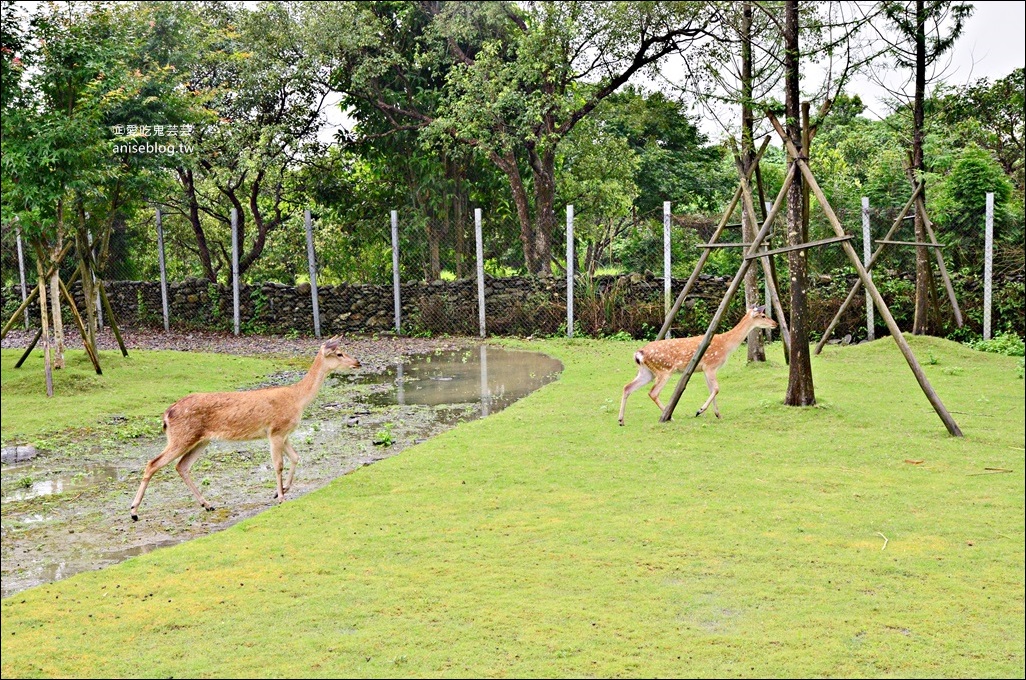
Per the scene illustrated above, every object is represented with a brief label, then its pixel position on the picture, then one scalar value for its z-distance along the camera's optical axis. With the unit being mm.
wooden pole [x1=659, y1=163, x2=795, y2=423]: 8680
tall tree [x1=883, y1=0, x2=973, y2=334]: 12625
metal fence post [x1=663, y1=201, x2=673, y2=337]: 16547
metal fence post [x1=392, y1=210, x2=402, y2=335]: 18703
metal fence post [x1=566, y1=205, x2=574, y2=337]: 17125
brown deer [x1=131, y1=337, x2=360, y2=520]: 6234
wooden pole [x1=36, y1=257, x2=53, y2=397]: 10336
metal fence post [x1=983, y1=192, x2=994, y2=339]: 14414
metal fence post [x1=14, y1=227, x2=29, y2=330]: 21906
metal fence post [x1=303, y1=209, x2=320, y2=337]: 18438
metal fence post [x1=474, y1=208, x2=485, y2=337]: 18016
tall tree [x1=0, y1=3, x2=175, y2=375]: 9773
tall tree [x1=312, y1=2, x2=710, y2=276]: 18953
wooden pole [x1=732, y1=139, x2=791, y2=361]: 9914
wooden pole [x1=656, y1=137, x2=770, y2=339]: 9789
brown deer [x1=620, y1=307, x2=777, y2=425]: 9055
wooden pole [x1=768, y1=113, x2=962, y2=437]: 8055
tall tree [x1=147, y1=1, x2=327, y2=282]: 20531
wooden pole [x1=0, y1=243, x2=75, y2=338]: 10768
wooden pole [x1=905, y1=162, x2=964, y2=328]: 12586
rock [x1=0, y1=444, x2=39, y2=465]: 8125
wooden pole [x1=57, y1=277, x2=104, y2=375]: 11102
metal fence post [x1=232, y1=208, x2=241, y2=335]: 18812
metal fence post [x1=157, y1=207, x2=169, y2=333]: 19531
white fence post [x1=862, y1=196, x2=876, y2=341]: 15070
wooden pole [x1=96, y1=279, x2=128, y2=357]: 12625
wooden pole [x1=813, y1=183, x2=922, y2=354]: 12070
